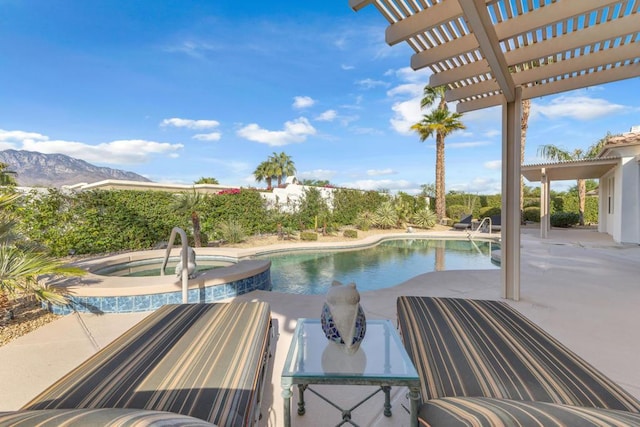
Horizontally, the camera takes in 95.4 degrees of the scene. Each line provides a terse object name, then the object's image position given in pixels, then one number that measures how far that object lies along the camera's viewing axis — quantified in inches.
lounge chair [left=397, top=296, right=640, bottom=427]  39.6
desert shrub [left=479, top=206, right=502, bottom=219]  711.9
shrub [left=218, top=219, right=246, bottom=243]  418.3
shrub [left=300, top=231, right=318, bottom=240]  464.8
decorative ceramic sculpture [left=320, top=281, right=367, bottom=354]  72.4
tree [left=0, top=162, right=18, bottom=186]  293.6
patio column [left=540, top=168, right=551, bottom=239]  439.8
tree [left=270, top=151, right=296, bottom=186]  1336.1
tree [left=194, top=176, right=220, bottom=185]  1153.4
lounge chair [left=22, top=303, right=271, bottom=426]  55.2
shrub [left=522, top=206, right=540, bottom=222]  673.6
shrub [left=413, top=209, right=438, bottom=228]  645.9
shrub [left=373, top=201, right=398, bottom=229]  618.5
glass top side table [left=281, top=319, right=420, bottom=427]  63.7
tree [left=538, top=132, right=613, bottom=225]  761.6
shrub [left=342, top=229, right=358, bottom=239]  508.1
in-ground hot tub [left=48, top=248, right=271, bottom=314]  156.9
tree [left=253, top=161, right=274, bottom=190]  1334.9
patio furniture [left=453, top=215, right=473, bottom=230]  595.0
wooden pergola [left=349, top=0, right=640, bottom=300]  103.3
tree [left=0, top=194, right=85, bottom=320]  123.9
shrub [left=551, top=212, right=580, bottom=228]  618.7
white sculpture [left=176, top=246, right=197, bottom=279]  147.3
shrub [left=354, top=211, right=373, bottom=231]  597.7
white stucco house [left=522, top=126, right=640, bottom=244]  369.4
